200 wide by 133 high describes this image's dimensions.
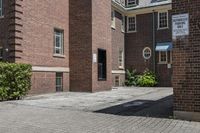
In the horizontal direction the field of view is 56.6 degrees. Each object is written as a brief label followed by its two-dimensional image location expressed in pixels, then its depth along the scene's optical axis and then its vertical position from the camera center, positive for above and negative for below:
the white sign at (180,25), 6.01 +1.50
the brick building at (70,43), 10.37 +1.83
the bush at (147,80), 16.20 -0.83
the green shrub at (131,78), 16.88 -0.68
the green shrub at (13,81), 8.93 -0.50
